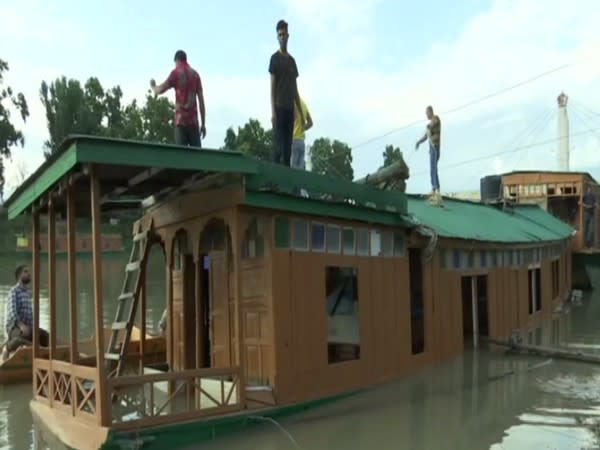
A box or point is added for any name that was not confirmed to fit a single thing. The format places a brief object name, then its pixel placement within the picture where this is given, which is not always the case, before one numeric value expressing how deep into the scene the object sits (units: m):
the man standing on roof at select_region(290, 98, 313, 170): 11.02
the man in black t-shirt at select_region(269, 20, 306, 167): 9.68
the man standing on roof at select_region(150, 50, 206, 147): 9.19
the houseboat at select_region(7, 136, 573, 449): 7.24
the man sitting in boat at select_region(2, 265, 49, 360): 12.17
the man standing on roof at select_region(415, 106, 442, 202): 13.73
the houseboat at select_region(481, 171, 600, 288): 27.20
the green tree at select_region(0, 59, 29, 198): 42.56
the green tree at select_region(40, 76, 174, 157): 50.56
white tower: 43.34
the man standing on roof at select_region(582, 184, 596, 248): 27.48
